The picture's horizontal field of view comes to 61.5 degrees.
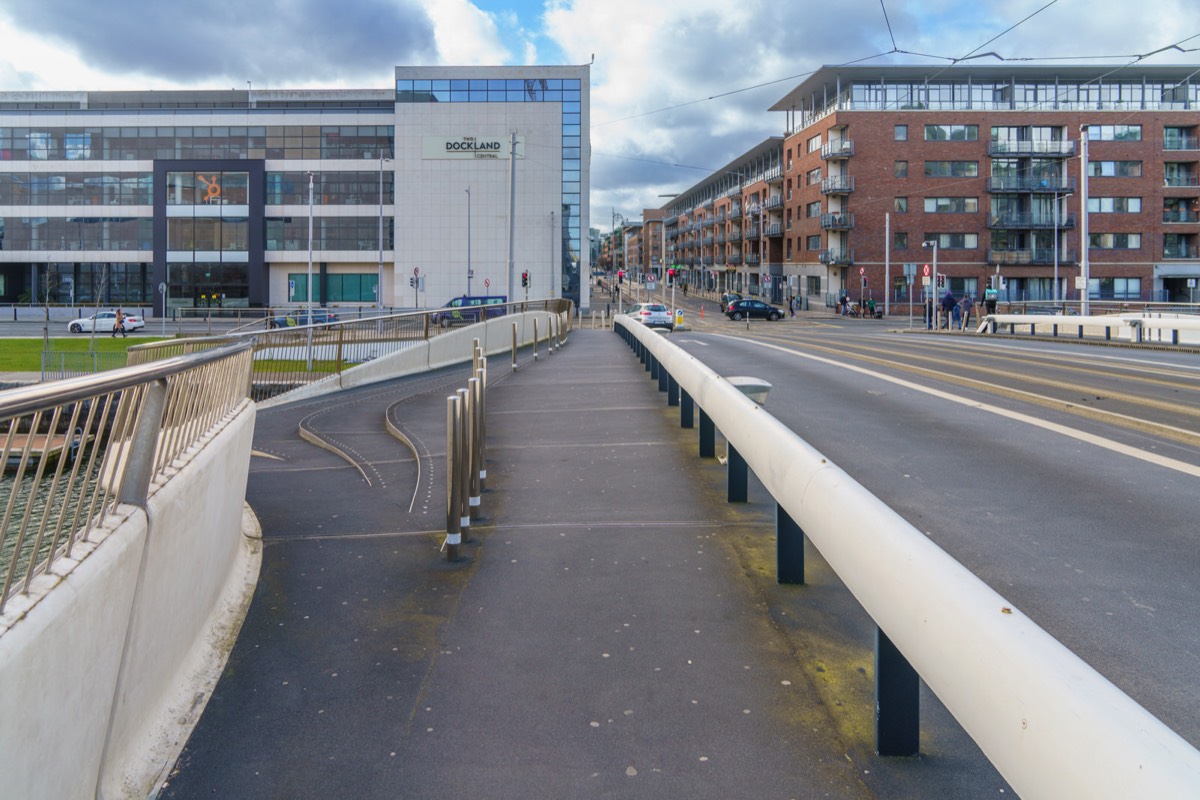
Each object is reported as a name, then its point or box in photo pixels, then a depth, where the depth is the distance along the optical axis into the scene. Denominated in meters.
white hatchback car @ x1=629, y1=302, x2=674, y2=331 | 47.00
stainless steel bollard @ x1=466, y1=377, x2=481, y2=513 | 6.72
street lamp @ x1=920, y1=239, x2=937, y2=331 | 49.50
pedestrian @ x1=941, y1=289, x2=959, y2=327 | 41.97
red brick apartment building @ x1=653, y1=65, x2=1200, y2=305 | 76.31
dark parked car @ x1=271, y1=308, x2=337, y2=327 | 47.79
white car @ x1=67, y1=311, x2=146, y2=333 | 53.41
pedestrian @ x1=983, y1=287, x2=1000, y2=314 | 43.04
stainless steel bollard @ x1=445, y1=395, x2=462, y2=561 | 5.96
